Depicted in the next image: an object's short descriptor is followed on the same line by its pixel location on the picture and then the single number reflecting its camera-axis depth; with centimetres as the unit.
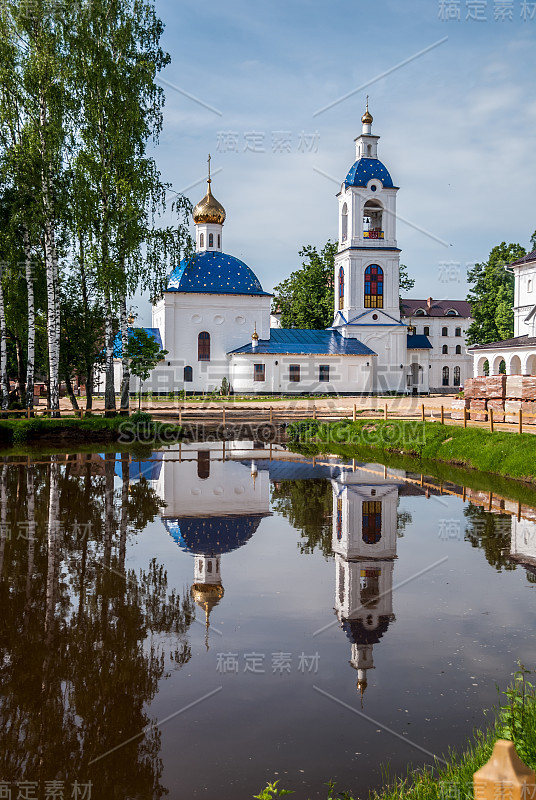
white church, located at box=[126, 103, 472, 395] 4900
